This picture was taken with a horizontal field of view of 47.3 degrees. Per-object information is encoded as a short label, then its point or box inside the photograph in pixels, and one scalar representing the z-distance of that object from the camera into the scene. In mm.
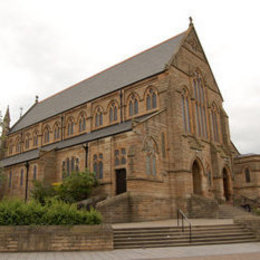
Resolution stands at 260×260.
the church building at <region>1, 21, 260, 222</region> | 24031
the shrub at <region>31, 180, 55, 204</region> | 28094
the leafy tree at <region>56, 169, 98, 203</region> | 25141
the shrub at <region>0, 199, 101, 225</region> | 13621
